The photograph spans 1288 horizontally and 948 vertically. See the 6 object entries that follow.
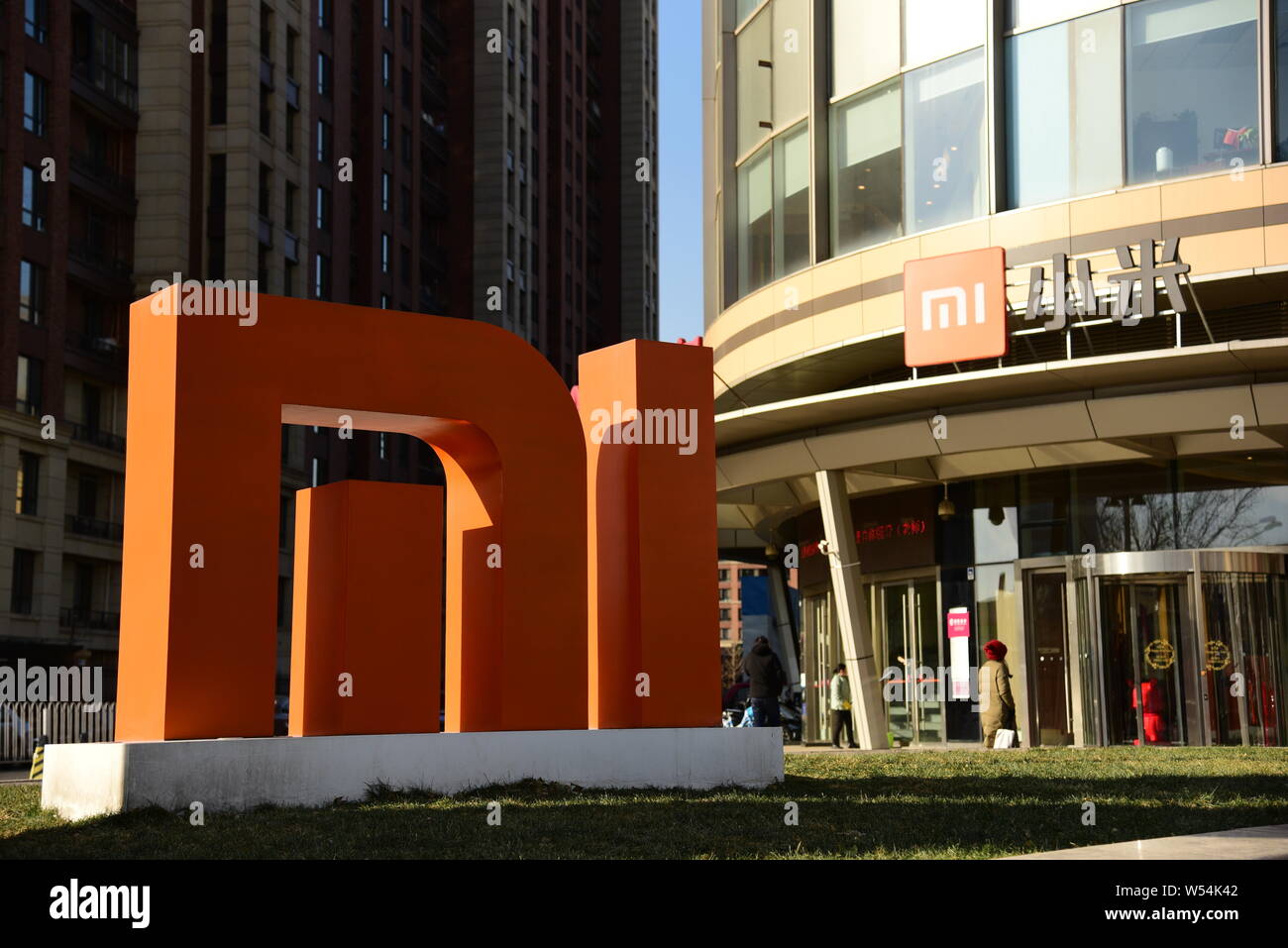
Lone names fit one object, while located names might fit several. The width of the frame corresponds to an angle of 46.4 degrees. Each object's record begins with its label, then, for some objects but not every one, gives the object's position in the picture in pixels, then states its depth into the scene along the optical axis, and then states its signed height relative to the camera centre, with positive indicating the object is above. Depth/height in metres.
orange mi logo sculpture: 12.56 +1.40
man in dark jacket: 23.45 +0.15
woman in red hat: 21.52 -0.18
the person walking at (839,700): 27.23 -0.25
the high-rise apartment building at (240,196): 45.62 +19.10
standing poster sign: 25.78 +0.64
